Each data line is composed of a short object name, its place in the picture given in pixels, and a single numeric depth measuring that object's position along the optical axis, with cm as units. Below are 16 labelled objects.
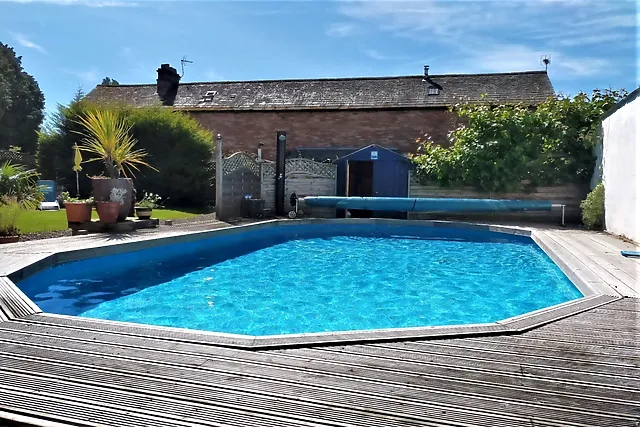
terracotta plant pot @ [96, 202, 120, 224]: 729
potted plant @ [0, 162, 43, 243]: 634
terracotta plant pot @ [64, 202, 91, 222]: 728
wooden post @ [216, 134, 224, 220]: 1025
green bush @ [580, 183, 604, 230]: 900
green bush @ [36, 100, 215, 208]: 1393
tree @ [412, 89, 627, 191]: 1089
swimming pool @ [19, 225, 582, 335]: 407
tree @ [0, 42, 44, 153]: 3006
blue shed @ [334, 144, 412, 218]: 1225
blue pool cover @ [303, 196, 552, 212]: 1098
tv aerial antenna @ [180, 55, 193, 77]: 2206
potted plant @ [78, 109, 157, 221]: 739
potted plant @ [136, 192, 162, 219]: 842
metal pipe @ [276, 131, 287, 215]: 1210
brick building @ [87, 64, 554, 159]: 1656
